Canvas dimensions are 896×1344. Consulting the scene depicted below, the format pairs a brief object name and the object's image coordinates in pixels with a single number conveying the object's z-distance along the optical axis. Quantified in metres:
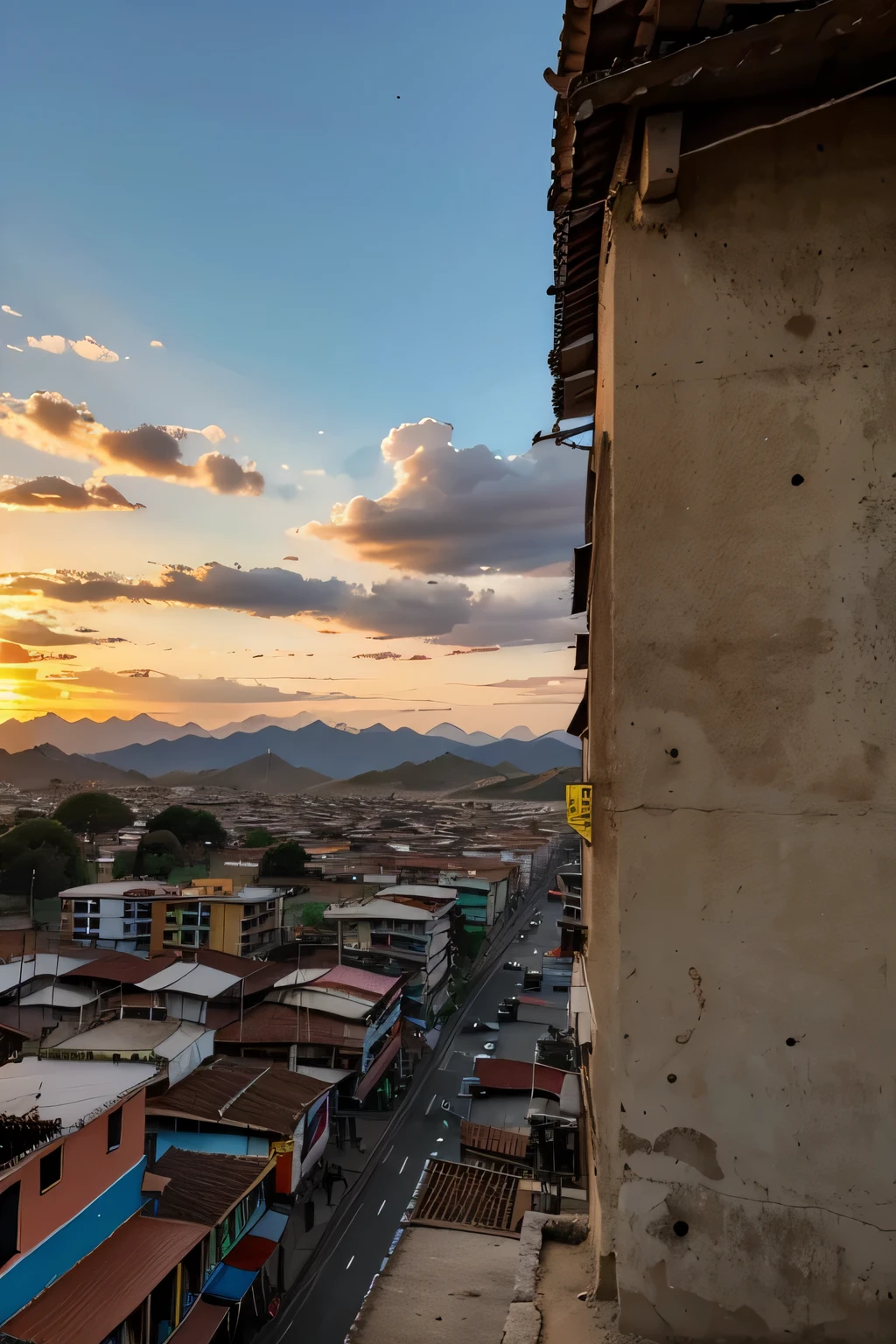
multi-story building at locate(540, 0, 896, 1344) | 2.79
